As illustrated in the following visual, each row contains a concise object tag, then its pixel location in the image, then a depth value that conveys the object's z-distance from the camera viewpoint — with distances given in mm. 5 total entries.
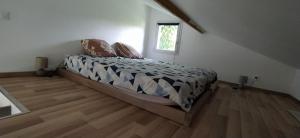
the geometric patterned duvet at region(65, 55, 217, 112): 1801
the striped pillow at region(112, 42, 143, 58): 3808
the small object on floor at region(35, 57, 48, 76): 2785
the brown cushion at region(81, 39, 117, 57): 3193
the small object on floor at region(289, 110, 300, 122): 2381
